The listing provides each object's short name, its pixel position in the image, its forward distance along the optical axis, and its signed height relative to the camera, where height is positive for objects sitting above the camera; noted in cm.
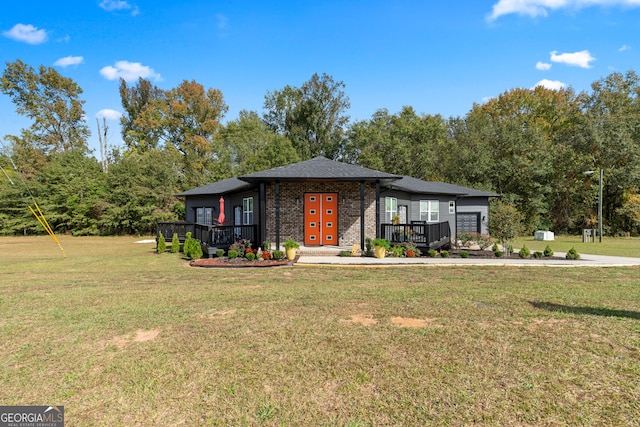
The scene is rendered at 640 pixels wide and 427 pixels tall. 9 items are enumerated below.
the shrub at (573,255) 1190 -130
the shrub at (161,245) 1516 -109
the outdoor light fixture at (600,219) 2066 -3
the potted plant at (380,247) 1236 -101
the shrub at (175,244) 1536 -107
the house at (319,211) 1325 +41
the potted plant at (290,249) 1183 -101
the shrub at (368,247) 1295 -106
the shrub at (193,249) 1277 -109
